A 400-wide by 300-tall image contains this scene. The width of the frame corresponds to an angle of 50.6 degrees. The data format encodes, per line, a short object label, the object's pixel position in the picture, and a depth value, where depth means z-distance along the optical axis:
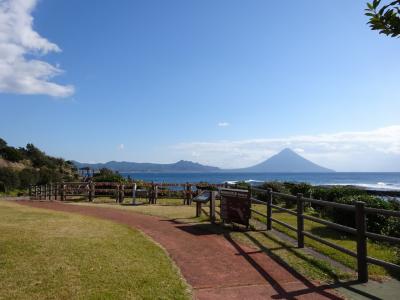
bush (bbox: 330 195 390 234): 12.49
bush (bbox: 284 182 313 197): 23.28
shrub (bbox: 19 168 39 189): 53.30
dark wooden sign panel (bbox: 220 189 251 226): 13.10
